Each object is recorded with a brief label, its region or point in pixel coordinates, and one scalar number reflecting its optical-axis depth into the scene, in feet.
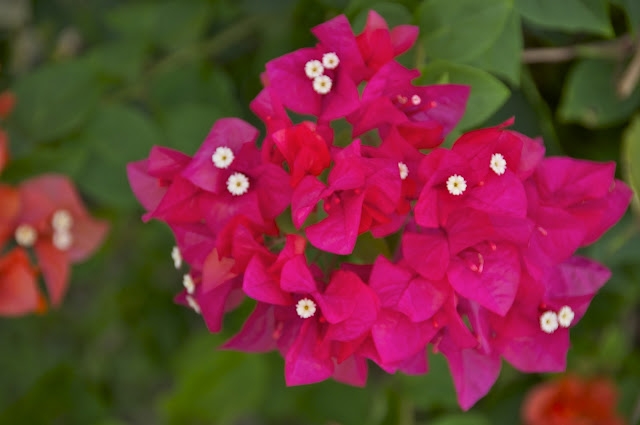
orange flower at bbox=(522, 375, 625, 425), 2.65
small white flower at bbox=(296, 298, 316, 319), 1.96
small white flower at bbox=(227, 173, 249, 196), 1.97
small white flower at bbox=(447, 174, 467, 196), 1.93
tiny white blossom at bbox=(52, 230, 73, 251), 2.45
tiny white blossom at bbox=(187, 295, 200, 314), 2.04
